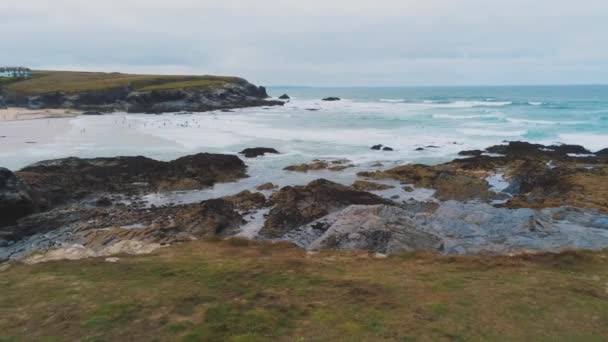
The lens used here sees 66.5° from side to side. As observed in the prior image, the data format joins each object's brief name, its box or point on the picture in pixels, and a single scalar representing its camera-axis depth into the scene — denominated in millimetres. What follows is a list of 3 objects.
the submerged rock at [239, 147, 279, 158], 50281
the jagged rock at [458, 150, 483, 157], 49625
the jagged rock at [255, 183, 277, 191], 35438
